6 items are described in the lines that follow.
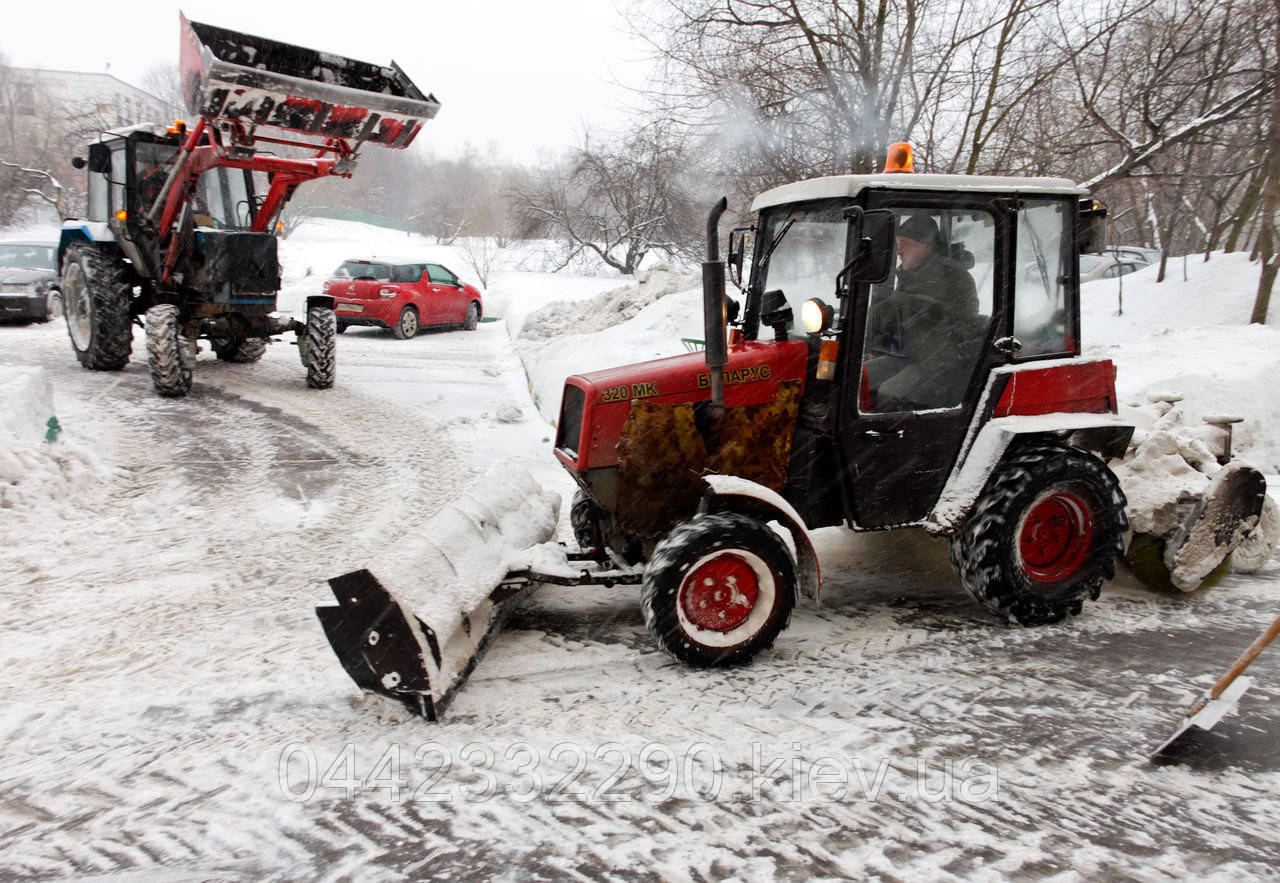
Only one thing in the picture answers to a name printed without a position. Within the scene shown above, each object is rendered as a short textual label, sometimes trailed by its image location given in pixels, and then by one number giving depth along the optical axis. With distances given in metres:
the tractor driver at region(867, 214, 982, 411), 3.99
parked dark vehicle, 13.94
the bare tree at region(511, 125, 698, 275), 26.64
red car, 16.11
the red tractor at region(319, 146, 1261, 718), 3.72
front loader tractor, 7.73
